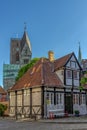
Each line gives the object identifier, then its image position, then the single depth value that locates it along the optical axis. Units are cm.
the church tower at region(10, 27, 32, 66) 14825
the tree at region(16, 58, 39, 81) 5705
